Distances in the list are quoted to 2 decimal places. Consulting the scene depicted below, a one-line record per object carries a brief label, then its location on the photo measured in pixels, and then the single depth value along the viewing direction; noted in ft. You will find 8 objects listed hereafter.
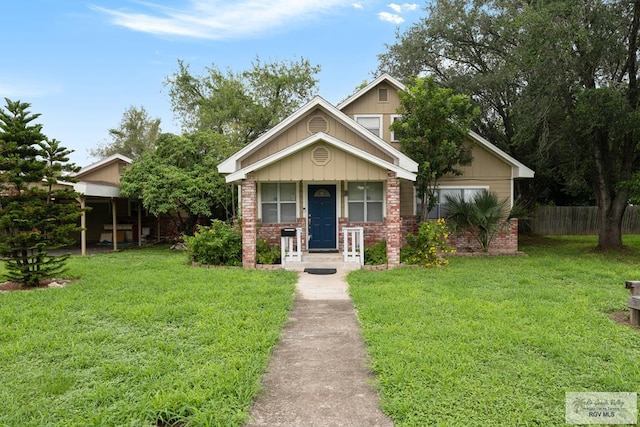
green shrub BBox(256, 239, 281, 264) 35.40
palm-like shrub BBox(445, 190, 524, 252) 40.65
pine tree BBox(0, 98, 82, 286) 26.02
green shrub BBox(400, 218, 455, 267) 34.63
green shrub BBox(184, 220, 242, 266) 35.60
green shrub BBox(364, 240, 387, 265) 35.55
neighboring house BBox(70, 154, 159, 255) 56.75
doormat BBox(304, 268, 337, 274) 32.60
